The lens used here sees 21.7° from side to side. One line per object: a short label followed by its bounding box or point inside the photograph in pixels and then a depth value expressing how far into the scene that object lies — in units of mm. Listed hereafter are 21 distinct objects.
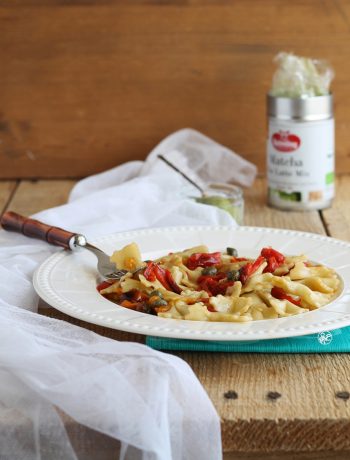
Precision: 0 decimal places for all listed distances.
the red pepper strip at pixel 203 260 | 1184
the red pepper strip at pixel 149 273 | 1104
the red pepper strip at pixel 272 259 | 1143
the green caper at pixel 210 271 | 1150
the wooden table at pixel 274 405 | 870
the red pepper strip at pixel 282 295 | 1057
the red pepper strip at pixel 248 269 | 1096
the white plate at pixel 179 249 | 964
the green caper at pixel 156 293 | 1052
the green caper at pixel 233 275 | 1102
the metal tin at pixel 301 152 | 1590
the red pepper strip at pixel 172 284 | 1114
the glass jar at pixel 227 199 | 1563
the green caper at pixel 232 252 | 1253
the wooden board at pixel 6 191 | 1745
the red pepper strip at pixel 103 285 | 1146
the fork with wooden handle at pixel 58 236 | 1200
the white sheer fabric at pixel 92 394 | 847
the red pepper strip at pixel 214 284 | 1102
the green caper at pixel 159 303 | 1036
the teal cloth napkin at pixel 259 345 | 1005
